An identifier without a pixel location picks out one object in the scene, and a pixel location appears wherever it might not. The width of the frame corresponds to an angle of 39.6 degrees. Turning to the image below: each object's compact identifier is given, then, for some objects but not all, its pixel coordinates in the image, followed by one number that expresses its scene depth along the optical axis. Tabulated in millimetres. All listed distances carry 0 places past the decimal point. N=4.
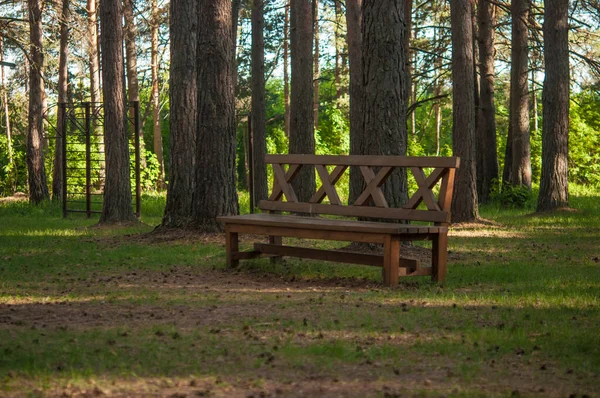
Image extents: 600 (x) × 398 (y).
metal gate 18797
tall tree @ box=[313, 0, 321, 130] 37250
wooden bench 8352
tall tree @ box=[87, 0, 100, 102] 27786
